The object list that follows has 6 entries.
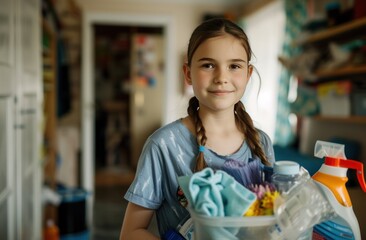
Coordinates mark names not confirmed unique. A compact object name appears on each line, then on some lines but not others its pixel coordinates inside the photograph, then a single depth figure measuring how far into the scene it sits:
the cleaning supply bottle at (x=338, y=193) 0.52
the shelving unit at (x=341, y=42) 1.80
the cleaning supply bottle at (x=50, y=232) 2.42
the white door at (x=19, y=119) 1.45
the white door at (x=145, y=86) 4.62
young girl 0.58
